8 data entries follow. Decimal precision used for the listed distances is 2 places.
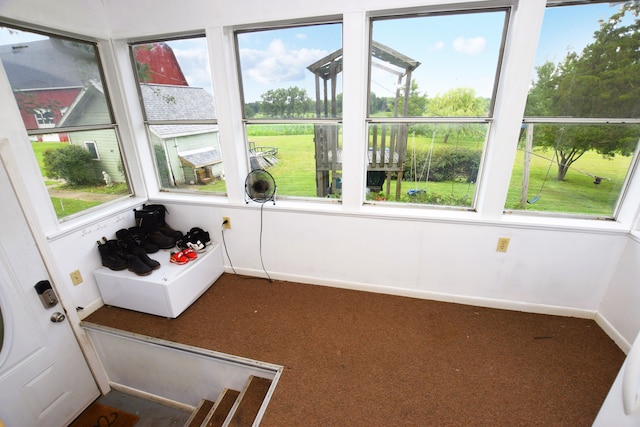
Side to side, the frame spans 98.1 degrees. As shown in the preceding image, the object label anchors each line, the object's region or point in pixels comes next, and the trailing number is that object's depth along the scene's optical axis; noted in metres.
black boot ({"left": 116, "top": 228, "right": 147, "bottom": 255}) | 2.26
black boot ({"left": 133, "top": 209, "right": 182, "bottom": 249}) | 2.44
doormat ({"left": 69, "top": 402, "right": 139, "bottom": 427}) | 1.92
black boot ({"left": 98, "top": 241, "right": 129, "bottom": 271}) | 2.15
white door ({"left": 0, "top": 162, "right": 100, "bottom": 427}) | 1.57
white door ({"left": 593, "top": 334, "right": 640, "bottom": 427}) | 0.84
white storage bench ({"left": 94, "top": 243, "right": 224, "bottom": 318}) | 2.05
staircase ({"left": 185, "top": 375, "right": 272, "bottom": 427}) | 1.57
